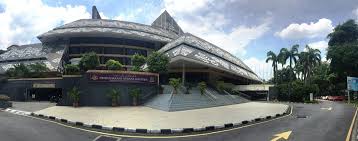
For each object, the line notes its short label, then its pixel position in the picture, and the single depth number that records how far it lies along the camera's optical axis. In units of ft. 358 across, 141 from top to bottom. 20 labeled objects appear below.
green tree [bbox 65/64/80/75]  132.67
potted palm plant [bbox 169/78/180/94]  133.80
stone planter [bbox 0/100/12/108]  125.49
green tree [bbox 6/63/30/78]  171.26
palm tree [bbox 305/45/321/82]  263.49
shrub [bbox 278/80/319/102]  194.18
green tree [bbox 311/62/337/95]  294.09
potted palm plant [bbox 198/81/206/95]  143.51
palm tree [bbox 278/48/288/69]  258.16
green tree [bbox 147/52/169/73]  153.99
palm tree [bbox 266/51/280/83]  264.52
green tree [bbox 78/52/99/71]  137.92
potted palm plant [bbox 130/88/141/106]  129.49
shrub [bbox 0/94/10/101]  126.31
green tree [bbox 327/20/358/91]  207.92
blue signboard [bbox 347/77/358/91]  108.55
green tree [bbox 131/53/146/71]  176.86
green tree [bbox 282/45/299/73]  256.73
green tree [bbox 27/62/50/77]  172.39
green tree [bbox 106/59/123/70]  140.60
